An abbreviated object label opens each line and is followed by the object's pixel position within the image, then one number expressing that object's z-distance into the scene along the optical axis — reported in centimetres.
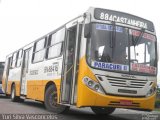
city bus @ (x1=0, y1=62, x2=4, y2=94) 1329
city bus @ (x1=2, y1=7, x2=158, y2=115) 500
